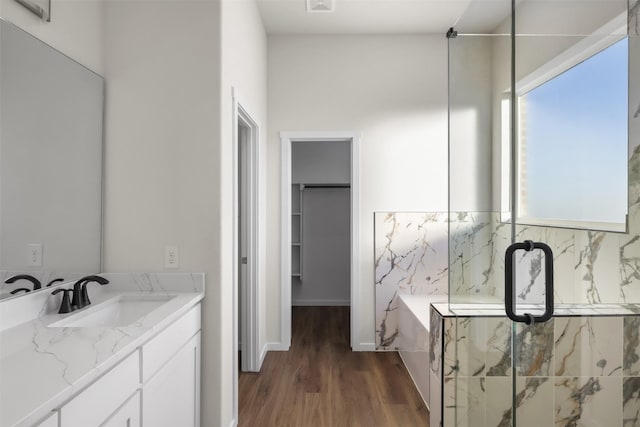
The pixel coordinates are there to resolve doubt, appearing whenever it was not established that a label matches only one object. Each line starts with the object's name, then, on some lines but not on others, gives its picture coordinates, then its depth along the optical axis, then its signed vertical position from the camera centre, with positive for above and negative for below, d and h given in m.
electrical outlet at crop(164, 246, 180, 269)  1.92 -0.23
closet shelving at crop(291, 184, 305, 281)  5.06 -0.22
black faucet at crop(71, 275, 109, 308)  1.60 -0.34
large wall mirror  1.37 +0.21
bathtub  2.48 -0.94
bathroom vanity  0.93 -0.43
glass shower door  1.04 +0.01
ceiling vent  2.89 +1.66
